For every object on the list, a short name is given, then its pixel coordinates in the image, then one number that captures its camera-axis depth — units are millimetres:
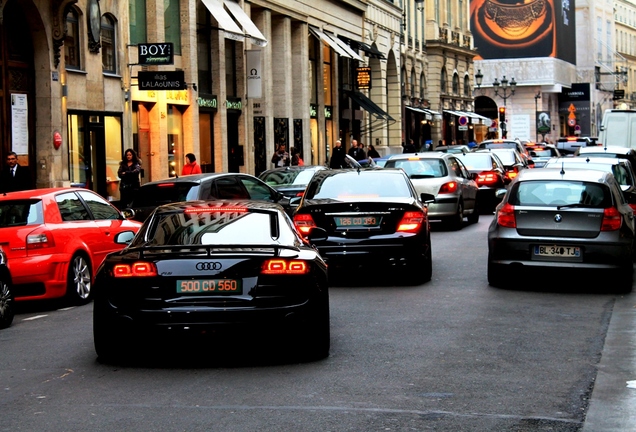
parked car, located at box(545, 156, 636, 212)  18109
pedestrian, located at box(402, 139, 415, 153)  56562
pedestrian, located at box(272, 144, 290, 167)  39297
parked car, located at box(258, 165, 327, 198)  24234
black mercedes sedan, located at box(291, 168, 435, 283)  14594
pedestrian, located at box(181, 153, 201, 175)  28578
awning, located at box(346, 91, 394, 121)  56356
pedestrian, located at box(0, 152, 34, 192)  20484
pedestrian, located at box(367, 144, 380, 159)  50562
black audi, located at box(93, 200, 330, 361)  8766
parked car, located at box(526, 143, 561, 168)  51728
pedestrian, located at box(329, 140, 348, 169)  37372
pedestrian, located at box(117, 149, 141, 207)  25328
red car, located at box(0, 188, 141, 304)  13469
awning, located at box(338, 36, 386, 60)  54969
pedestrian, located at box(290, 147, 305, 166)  40312
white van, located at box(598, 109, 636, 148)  41562
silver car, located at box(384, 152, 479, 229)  24422
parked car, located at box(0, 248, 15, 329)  11992
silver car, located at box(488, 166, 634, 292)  13961
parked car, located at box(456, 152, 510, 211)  30219
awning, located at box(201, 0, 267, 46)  35000
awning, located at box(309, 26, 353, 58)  47500
